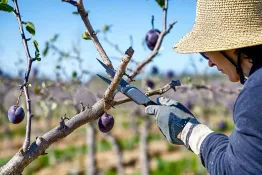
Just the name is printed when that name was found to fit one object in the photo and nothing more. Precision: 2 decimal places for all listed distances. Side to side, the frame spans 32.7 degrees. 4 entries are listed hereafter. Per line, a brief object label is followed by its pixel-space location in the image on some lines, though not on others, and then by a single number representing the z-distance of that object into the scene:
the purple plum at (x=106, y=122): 1.98
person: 1.36
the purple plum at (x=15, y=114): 2.11
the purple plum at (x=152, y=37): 2.60
